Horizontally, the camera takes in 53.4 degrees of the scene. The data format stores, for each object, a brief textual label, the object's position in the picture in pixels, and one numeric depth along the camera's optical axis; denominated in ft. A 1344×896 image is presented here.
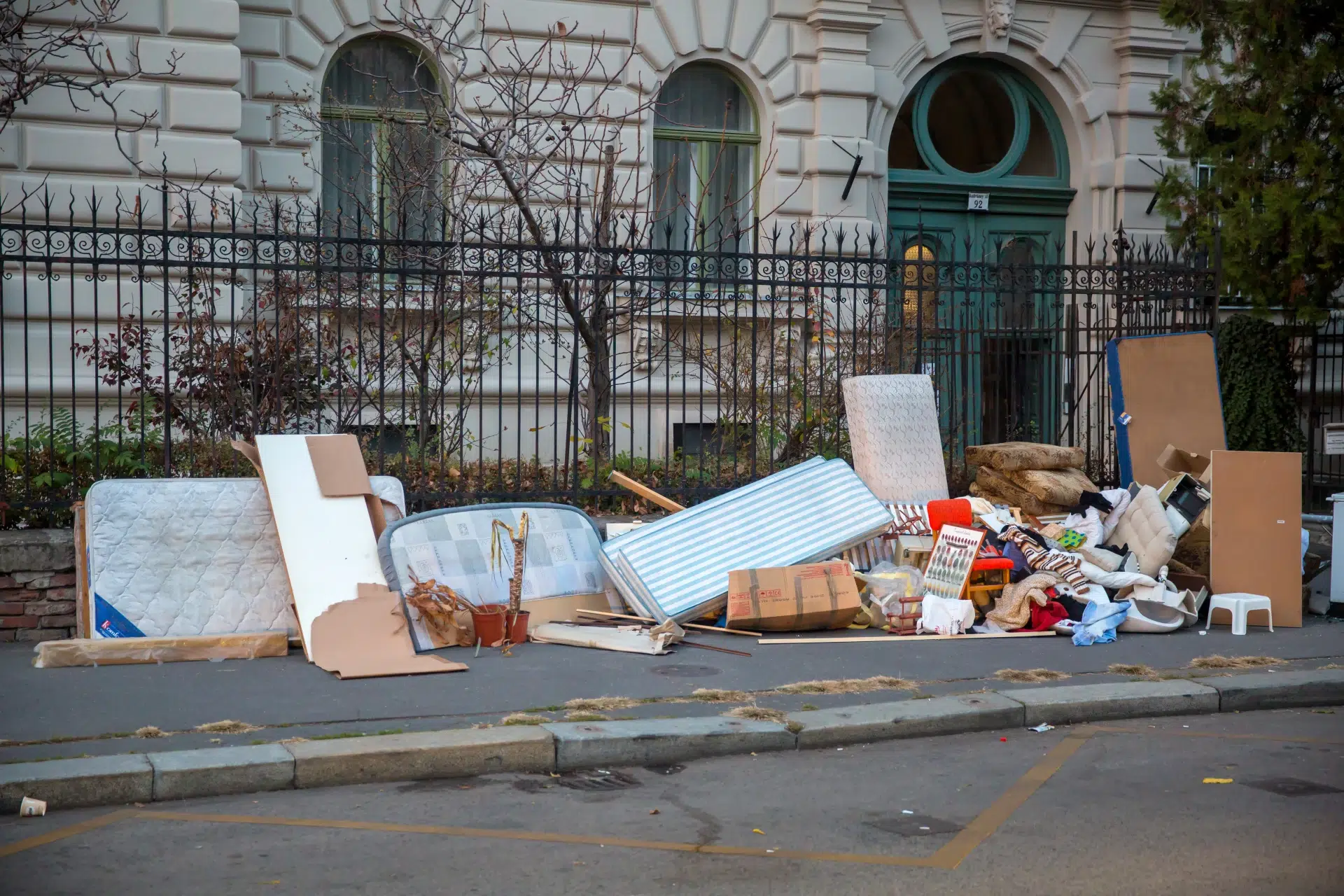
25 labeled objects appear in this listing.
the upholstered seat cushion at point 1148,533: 29.32
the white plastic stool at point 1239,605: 28.43
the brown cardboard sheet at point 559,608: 27.09
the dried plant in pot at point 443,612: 25.16
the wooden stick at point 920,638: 26.73
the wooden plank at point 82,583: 25.09
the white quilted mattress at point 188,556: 25.04
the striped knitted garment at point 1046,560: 28.22
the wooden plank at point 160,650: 23.40
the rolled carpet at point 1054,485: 33.27
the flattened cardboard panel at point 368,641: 23.25
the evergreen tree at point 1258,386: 42.63
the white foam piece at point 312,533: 25.14
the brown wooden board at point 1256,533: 29.60
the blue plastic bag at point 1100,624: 26.81
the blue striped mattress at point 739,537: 27.22
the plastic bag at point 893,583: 28.76
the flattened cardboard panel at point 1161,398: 34.78
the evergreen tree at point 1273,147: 41.78
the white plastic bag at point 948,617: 27.25
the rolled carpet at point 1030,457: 33.96
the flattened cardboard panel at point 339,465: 26.58
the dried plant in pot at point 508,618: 25.62
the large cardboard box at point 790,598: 26.81
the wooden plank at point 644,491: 30.17
